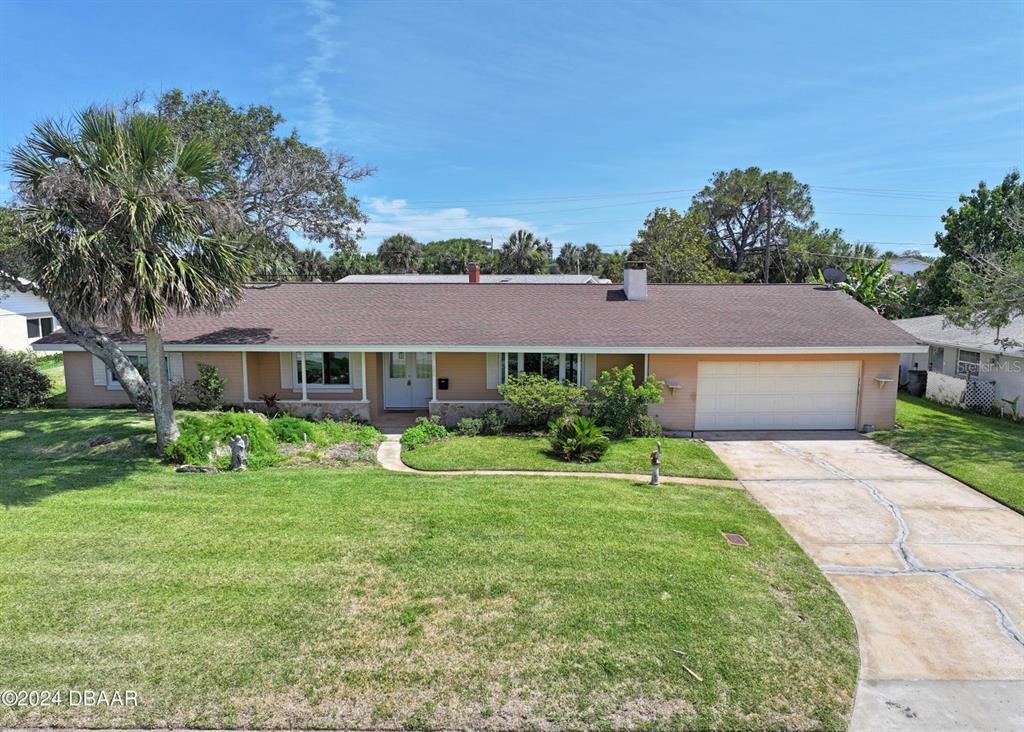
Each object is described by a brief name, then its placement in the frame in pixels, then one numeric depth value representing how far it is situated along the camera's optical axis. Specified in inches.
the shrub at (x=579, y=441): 492.4
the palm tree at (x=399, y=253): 2385.6
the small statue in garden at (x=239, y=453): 447.8
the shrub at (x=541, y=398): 581.6
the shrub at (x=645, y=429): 583.5
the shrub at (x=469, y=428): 587.2
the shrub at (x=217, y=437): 449.4
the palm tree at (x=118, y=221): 387.2
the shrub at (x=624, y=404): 566.3
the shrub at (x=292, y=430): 527.9
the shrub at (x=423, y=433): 544.7
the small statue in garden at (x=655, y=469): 423.5
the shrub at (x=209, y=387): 628.4
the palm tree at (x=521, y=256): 2176.4
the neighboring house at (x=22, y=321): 1152.8
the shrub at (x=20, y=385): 660.7
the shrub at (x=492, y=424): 593.3
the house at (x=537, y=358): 612.7
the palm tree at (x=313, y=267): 2013.5
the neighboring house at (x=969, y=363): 710.5
